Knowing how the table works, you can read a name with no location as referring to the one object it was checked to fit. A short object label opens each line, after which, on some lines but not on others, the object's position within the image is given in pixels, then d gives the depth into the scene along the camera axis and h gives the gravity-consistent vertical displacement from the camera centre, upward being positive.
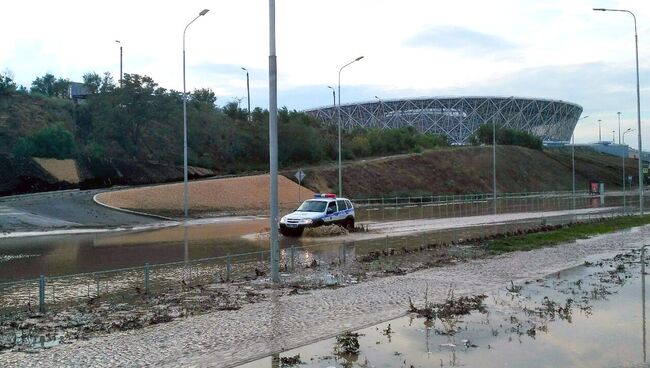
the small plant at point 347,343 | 8.26 -2.10
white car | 28.58 -1.38
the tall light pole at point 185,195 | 41.97 -0.60
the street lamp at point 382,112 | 149.25 +16.40
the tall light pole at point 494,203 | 53.41 -2.06
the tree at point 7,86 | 80.25 +12.79
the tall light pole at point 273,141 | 14.62 +1.00
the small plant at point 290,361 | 7.72 -2.11
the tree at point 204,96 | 102.94 +14.79
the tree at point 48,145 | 56.59 +3.76
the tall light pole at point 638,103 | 39.48 +4.77
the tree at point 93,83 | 81.68 +13.48
